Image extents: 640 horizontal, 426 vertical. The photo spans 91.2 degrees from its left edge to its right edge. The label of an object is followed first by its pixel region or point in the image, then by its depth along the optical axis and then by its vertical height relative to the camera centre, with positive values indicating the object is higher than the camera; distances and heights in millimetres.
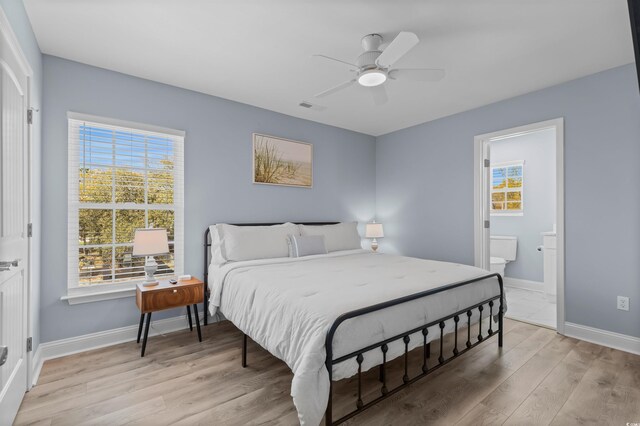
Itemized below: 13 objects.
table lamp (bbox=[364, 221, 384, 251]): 4910 -276
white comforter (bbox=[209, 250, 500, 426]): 1604 -606
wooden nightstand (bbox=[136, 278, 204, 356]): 2756 -761
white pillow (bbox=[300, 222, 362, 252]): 4020 -269
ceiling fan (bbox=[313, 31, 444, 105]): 2359 +1090
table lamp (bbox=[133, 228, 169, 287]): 2785 -281
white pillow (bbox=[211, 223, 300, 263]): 3270 -311
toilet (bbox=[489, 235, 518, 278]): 5176 -567
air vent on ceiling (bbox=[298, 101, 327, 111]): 3168 +1093
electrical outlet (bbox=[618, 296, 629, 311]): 2877 -818
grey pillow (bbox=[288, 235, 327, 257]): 3598 -370
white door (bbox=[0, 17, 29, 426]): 1604 -94
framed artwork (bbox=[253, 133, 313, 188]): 3998 +706
